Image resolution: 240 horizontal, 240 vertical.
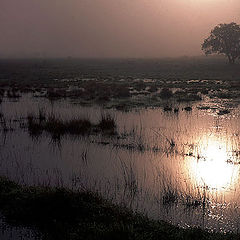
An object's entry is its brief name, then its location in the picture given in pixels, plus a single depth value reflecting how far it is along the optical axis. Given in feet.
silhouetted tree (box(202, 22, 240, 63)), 281.84
